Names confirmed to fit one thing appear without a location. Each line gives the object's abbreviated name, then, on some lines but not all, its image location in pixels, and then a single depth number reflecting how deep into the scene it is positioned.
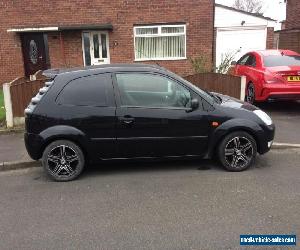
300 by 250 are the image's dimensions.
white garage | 16.94
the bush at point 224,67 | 10.55
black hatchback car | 4.98
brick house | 13.97
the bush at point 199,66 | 10.38
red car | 8.64
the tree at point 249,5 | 57.50
